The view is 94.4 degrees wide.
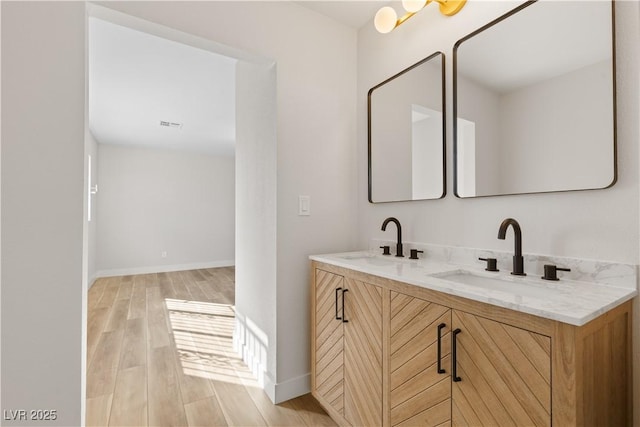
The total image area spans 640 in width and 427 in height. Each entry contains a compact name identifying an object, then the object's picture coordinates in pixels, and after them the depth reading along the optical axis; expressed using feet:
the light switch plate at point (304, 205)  6.42
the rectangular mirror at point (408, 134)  5.49
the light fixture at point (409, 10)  5.01
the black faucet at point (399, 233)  5.96
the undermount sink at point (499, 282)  3.73
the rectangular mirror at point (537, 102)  3.64
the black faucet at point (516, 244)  4.01
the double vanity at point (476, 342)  2.68
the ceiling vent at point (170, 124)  14.48
